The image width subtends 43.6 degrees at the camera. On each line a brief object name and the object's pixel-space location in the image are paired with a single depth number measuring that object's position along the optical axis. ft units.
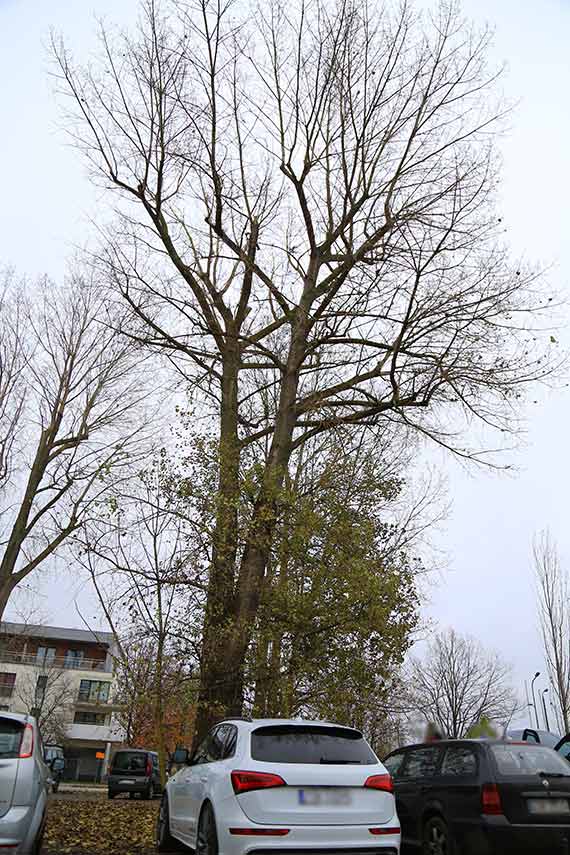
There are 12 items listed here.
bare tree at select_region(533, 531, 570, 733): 111.45
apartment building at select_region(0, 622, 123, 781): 175.73
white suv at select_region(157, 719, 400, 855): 17.57
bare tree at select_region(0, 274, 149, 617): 65.51
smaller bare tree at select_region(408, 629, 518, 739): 158.92
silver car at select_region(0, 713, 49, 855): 18.01
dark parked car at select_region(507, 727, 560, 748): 49.57
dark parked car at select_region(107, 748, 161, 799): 81.71
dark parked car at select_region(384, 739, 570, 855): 21.65
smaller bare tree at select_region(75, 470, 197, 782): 38.09
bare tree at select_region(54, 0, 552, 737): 45.52
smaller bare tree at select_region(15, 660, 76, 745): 164.66
